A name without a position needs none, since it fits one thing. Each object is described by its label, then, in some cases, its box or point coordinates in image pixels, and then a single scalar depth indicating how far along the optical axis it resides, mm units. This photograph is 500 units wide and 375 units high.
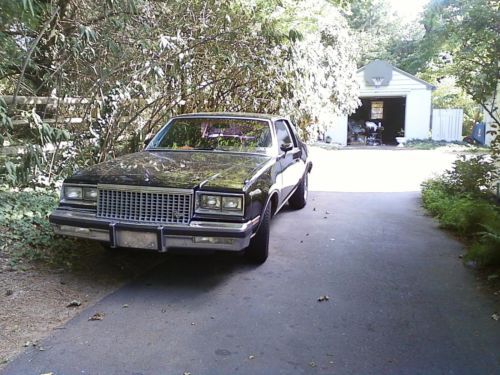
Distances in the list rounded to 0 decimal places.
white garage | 24875
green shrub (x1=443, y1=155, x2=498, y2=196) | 7844
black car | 4352
